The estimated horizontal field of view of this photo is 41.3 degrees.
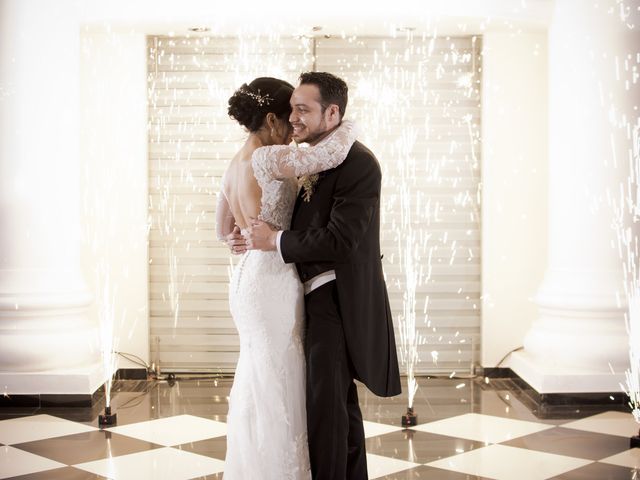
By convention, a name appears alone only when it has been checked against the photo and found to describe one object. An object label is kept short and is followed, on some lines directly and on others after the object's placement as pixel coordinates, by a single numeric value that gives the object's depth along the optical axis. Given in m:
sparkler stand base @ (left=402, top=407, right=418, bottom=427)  4.01
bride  2.53
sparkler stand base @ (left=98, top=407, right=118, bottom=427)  4.07
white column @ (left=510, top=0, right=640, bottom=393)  4.59
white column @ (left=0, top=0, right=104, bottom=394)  4.61
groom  2.43
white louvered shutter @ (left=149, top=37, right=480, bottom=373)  5.34
